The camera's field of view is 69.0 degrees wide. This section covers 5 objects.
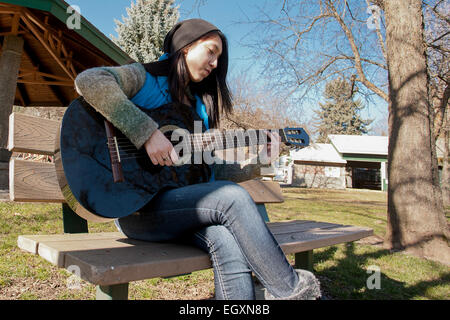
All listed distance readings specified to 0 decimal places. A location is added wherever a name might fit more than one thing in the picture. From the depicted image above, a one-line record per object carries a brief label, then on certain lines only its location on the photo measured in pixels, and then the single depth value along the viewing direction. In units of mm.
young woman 1301
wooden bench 1062
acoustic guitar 1312
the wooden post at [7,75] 6270
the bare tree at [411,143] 4156
